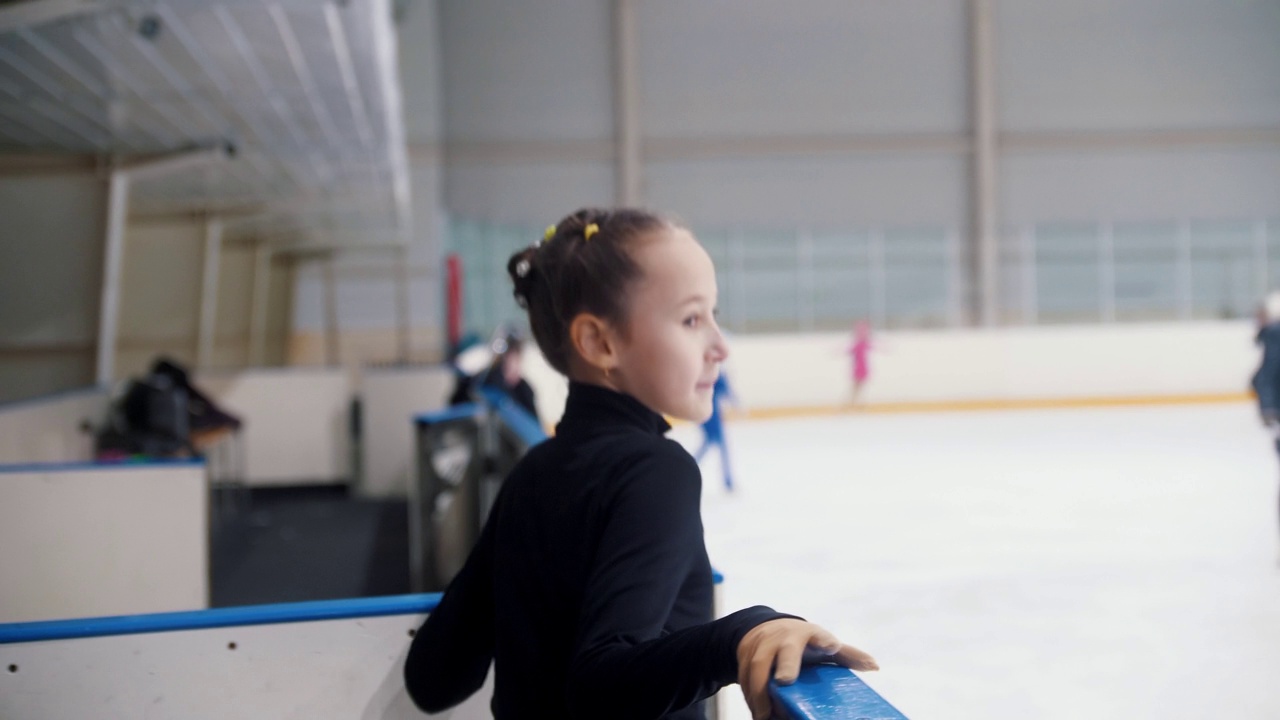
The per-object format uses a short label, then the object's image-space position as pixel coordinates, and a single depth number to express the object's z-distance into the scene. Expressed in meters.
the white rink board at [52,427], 4.71
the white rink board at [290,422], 9.46
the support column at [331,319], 16.91
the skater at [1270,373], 5.18
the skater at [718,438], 6.80
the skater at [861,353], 14.23
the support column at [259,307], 11.87
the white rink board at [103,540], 2.66
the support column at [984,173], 16.94
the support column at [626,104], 17.08
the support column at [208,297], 9.47
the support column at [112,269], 6.63
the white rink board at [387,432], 9.37
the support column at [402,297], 16.48
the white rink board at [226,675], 1.46
